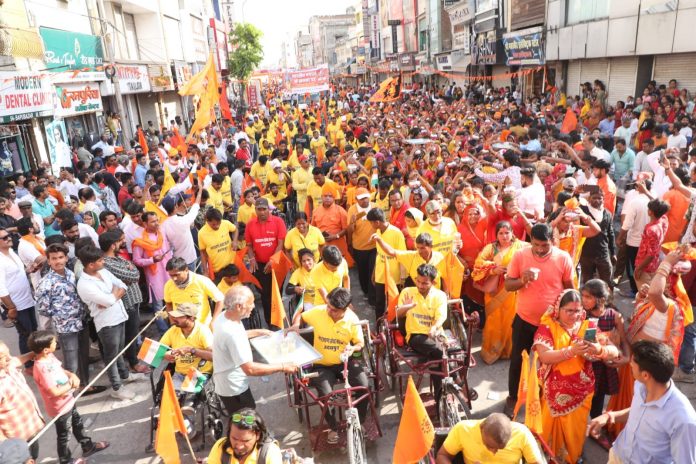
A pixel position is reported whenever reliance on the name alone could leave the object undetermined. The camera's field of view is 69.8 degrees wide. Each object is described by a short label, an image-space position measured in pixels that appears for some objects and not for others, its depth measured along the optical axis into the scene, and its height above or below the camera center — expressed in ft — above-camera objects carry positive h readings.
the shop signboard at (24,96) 36.09 +1.20
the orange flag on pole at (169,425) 12.51 -7.90
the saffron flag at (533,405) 11.19 -7.14
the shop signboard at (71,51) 45.34 +5.39
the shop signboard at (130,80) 65.00 +3.36
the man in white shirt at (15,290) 18.49 -6.45
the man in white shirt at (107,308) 16.51 -6.78
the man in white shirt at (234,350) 12.42 -6.12
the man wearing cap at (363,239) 22.86 -6.70
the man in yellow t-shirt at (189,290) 16.60 -6.20
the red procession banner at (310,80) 69.51 +1.64
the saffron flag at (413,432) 11.27 -7.63
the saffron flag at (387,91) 73.97 -0.64
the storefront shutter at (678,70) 44.55 -0.24
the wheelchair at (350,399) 12.92 -8.46
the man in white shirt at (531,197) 22.03 -5.13
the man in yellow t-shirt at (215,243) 21.09 -5.89
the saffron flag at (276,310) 18.59 -7.79
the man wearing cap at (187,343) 14.42 -6.93
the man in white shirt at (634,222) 20.08 -6.02
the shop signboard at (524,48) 69.68 +4.11
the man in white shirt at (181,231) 22.13 -5.53
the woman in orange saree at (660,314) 12.10 -6.03
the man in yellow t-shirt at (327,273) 17.33 -6.26
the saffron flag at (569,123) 42.73 -4.04
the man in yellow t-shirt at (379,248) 19.42 -6.09
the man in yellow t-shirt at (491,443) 9.84 -7.23
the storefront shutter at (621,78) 52.31 -0.80
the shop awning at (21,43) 36.50 +5.10
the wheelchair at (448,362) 14.03 -8.23
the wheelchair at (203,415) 14.98 -9.25
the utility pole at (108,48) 48.50 +5.58
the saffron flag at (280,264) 21.59 -7.16
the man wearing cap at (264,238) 21.98 -6.05
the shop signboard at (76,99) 50.67 +1.03
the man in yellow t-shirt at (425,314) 15.25 -6.83
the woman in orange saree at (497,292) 17.40 -7.43
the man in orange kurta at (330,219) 23.73 -5.92
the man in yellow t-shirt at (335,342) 14.43 -7.15
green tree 164.35 +14.85
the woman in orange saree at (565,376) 11.90 -7.18
